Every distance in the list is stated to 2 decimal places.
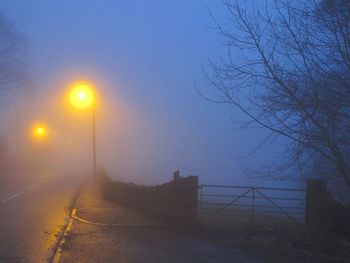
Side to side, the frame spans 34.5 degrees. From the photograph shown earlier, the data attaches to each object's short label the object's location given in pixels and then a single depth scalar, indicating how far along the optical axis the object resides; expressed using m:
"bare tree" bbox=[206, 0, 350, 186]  11.66
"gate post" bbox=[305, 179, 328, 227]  16.66
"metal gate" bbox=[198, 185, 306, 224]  18.06
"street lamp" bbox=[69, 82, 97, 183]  35.00
